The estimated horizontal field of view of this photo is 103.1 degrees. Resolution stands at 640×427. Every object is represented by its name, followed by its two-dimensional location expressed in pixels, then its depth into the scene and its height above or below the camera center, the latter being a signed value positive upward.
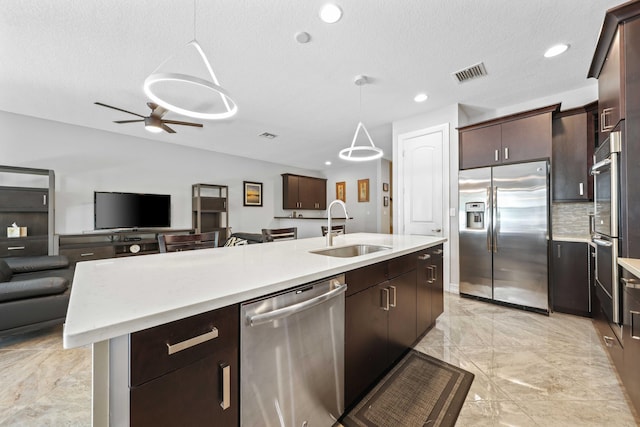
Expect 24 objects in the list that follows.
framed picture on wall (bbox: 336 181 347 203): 7.93 +0.75
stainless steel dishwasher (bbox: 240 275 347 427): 0.93 -0.60
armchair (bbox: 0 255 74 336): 1.89 -0.69
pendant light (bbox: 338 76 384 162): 2.77 +1.49
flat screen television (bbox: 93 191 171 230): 4.44 +0.08
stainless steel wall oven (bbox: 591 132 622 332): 1.64 -0.06
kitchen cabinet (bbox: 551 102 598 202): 2.76 +0.68
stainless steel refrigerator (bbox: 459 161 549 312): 2.82 -0.23
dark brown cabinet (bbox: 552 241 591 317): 2.71 -0.70
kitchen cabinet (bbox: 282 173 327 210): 7.44 +0.67
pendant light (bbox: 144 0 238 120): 1.46 +1.48
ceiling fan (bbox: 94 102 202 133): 3.12 +1.22
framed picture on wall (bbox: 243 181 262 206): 6.66 +0.56
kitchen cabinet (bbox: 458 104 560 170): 2.89 +0.91
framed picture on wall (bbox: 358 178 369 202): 7.33 +0.70
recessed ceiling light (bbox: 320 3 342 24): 1.83 +1.49
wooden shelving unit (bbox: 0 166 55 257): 3.42 +0.02
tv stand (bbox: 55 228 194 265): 3.97 -0.49
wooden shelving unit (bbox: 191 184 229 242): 5.55 +0.14
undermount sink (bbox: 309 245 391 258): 2.06 -0.31
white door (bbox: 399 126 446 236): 3.66 +0.49
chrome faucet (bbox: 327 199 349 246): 2.04 -0.17
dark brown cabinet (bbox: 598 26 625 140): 1.64 +0.89
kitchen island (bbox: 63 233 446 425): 0.65 -0.27
